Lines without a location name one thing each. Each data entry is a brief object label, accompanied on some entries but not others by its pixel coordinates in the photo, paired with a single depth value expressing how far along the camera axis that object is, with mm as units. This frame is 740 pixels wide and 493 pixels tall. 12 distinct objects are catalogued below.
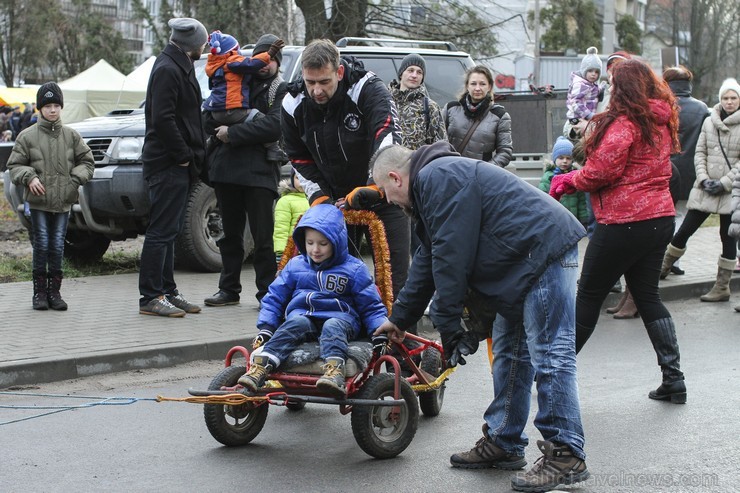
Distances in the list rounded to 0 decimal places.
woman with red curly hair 12674
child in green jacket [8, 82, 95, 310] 17803
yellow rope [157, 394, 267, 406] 10335
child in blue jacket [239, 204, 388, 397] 11432
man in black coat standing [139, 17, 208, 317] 17163
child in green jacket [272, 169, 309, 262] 18032
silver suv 20928
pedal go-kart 10738
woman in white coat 20623
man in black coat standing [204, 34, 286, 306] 17803
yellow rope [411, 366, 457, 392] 11931
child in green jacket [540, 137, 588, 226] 19434
